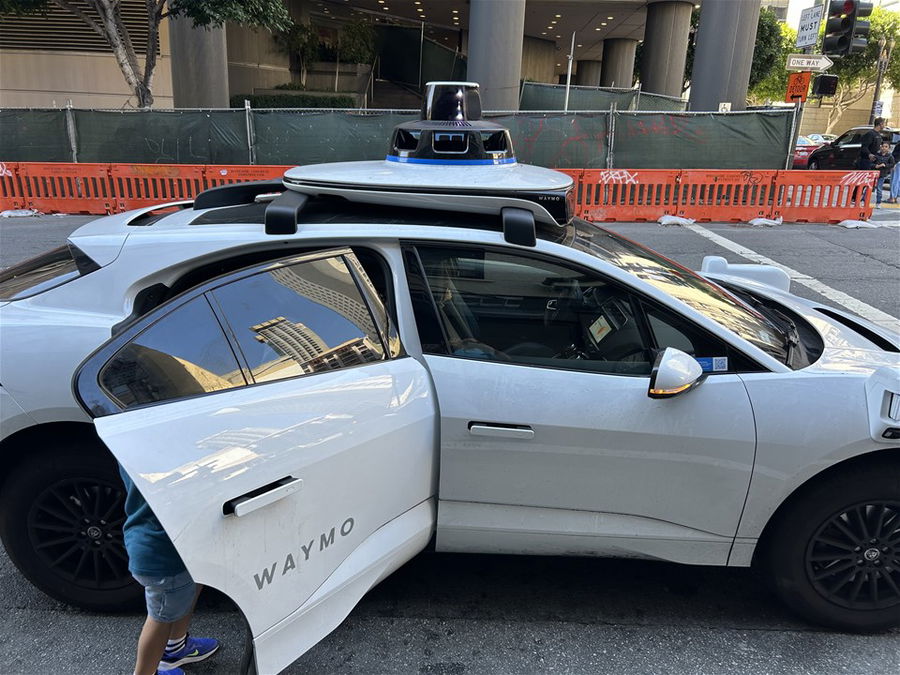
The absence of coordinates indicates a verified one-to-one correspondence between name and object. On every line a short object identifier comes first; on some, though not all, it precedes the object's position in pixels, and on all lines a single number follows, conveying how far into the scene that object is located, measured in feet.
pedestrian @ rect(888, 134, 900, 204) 48.55
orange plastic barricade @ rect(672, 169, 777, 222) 40.78
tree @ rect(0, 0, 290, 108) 43.88
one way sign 48.13
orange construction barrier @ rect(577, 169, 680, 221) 40.96
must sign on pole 51.88
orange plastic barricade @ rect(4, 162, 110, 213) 41.04
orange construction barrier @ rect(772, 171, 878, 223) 40.29
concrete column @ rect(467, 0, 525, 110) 57.26
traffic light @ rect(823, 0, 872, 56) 41.48
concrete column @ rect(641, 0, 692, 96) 85.46
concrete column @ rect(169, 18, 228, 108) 60.29
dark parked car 71.00
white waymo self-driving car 7.36
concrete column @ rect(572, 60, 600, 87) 157.88
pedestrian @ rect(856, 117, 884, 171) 51.26
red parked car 82.97
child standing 6.58
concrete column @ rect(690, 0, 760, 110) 60.13
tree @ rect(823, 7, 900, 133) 142.61
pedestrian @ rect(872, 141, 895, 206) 51.24
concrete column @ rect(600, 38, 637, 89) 121.49
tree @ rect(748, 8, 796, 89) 110.01
